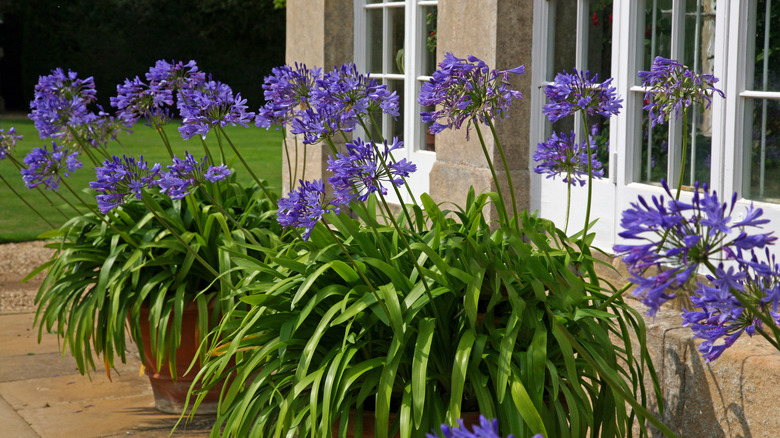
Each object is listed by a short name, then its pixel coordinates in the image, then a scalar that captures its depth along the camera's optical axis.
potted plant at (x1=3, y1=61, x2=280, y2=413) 3.45
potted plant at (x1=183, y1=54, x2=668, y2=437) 2.24
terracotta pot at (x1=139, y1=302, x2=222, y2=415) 3.69
